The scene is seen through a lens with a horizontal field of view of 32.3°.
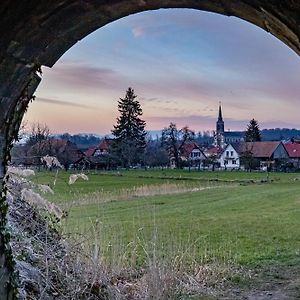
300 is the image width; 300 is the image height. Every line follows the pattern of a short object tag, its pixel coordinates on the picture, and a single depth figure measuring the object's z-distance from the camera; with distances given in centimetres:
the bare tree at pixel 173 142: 7606
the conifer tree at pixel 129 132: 6844
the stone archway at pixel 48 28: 262
